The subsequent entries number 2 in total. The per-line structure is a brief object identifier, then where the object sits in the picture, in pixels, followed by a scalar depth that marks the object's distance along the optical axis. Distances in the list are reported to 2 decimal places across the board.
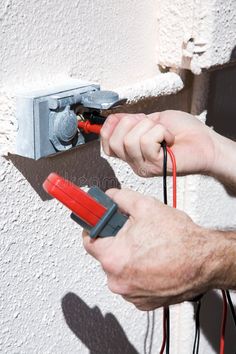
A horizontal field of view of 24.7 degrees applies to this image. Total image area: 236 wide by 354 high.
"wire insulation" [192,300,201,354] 1.25
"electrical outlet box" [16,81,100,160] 0.75
